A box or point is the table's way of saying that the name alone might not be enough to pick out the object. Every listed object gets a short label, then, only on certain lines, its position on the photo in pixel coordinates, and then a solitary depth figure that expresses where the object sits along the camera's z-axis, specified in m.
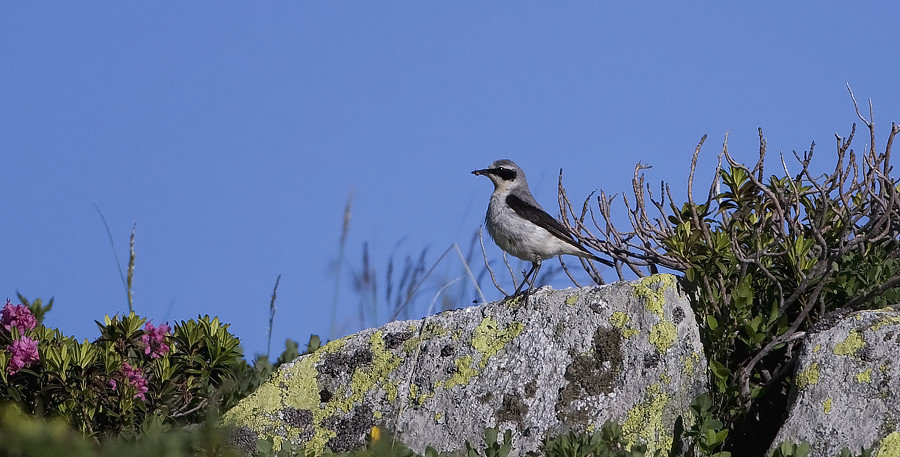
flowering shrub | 14.04
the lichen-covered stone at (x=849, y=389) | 11.29
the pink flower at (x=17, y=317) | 15.12
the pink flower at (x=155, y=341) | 14.72
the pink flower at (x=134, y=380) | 14.00
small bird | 17.08
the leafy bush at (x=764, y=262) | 13.26
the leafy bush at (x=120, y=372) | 13.77
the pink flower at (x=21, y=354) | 14.03
